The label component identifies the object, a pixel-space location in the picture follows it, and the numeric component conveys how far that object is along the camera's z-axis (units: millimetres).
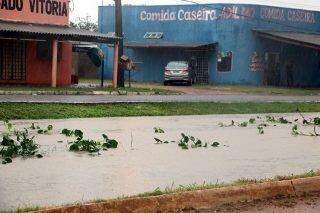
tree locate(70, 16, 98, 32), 61625
